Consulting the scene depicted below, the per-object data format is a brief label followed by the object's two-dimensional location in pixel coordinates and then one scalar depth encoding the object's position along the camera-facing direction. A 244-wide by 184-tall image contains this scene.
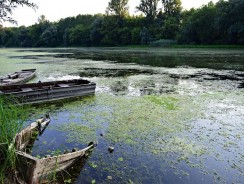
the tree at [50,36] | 84.11
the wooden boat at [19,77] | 12.97
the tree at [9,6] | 10.10
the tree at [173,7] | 65.56
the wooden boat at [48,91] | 9.39
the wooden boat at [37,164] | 3.74
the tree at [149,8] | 67.56
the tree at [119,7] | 71.56
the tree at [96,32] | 71.69
